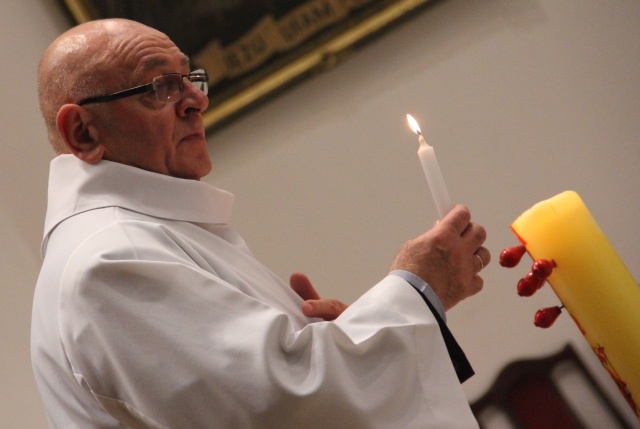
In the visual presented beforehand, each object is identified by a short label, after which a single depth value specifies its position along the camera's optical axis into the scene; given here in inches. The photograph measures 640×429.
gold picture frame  189.6
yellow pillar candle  158.4
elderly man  155.6
